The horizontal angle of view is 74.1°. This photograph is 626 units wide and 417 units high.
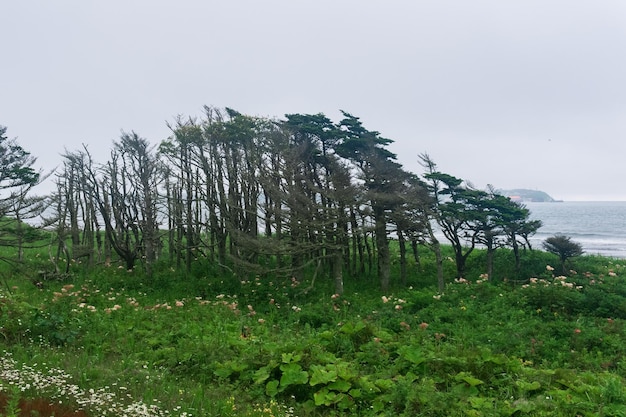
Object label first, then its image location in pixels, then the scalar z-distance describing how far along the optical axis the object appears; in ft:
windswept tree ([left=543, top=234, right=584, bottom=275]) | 52.95
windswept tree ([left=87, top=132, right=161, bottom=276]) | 56.08
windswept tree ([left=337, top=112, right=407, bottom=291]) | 50.52
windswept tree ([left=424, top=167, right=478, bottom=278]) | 55.47
